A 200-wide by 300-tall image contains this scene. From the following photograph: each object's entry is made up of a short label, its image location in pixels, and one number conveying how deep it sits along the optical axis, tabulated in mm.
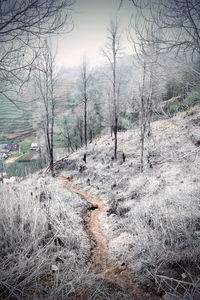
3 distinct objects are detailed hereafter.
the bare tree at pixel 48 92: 10948
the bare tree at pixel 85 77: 15766
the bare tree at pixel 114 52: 10909
